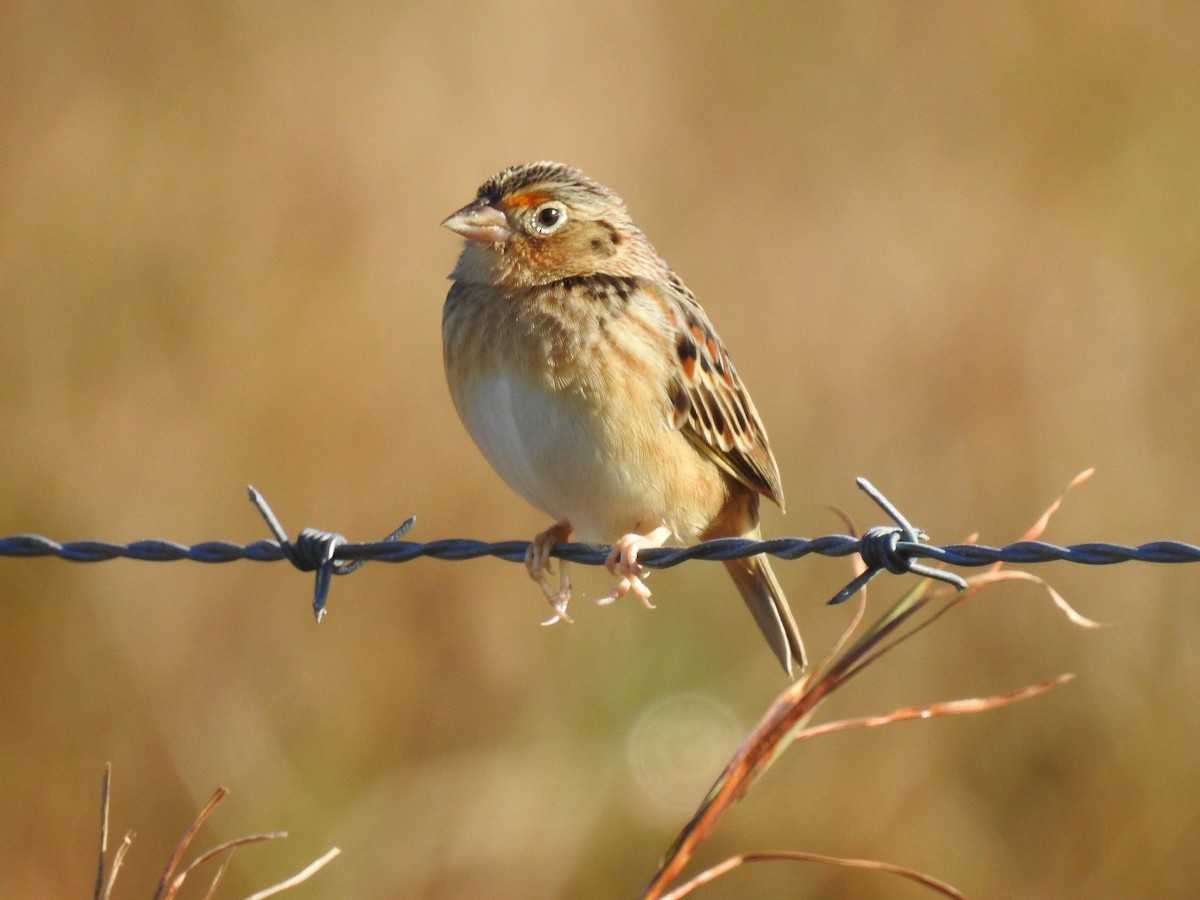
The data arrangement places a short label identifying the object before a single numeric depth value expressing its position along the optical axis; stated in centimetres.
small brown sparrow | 779
